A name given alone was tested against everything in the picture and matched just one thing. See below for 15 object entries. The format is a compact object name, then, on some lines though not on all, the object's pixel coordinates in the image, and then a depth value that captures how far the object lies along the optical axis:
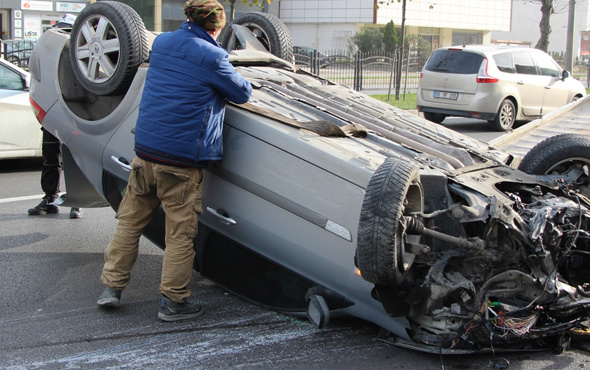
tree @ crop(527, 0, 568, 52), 22.80
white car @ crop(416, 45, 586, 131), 13.46
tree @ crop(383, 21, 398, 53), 44.14
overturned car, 3.24
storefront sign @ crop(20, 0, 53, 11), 37.07
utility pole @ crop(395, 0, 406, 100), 19.95
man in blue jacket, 3.74
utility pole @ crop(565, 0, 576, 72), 20.25
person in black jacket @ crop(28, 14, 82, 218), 6.33
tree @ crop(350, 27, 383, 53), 45.66
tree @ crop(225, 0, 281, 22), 13.99
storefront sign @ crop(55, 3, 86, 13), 37.97
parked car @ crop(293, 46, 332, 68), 20.43
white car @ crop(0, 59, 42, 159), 8.21
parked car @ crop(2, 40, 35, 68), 22.69
